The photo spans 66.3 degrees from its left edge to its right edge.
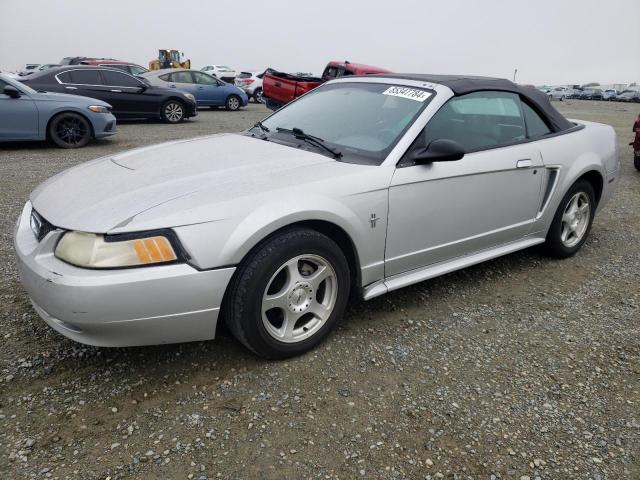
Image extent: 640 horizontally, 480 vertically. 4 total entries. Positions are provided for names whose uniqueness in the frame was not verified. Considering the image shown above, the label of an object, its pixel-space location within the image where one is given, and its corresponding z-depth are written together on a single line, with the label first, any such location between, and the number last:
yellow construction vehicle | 32.81
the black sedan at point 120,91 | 10.28
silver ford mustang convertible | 2.09
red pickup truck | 13.34
